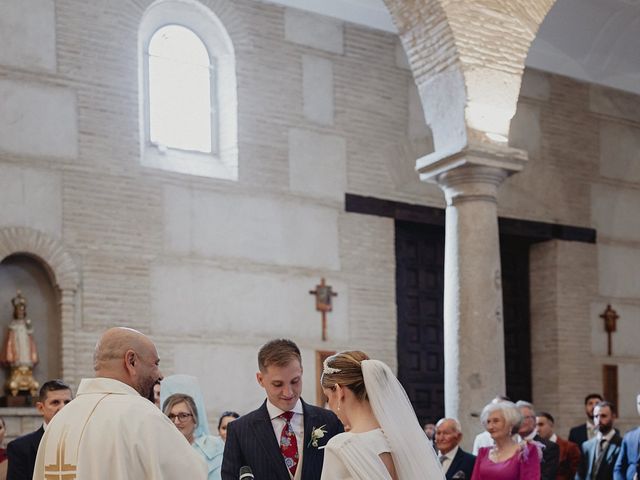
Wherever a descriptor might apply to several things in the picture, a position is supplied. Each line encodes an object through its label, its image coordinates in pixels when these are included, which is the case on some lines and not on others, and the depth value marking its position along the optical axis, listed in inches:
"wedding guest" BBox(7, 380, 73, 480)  232.2
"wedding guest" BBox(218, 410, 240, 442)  324.0
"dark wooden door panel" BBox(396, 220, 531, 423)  531.2
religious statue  400.2
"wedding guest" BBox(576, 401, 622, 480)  388.2
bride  137.3
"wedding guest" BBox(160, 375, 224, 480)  236.8
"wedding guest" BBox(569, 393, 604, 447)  487.5
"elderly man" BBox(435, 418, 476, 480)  289.9
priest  136.6
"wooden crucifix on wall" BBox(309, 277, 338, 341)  490.0
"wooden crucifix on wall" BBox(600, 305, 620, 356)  598.5
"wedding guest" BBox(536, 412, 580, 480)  403.5
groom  176.7
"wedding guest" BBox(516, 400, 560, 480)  318.7
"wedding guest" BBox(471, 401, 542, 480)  270.7
